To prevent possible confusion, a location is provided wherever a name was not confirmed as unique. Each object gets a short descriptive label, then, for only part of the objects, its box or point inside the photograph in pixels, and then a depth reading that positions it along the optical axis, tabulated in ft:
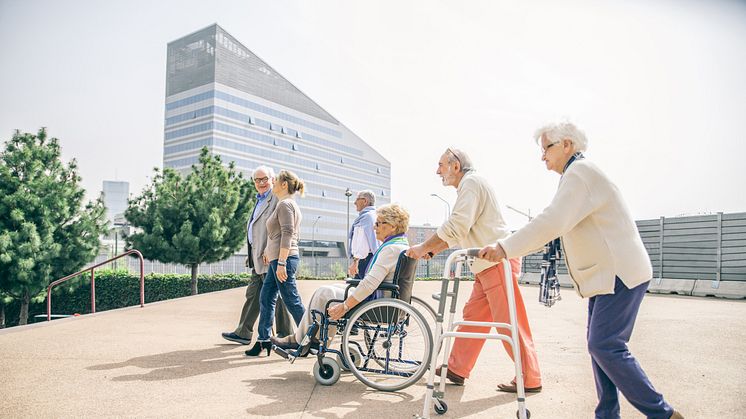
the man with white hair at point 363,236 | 24.45
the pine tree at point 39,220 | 65.67
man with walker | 13.32
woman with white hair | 9.10
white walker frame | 9.90
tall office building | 305.53
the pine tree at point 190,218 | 76.02
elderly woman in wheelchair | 13.89
